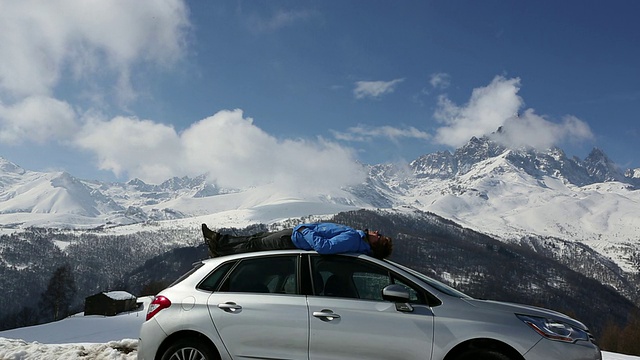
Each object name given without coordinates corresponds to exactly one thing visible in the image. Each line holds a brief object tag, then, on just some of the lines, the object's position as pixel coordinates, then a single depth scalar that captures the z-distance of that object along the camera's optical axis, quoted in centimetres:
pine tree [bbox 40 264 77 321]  6762
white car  516
